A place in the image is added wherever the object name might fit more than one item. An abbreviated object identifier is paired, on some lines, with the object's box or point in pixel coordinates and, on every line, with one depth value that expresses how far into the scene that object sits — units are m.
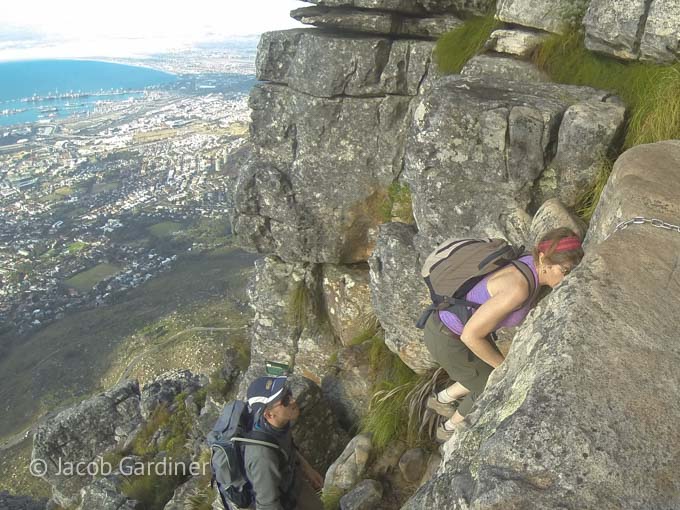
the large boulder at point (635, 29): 5.96
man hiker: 5.26
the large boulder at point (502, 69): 7.66
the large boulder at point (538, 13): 7.55
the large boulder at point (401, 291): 8.48
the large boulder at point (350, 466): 7.70
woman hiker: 3.86
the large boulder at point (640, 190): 3.92
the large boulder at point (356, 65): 10.11
